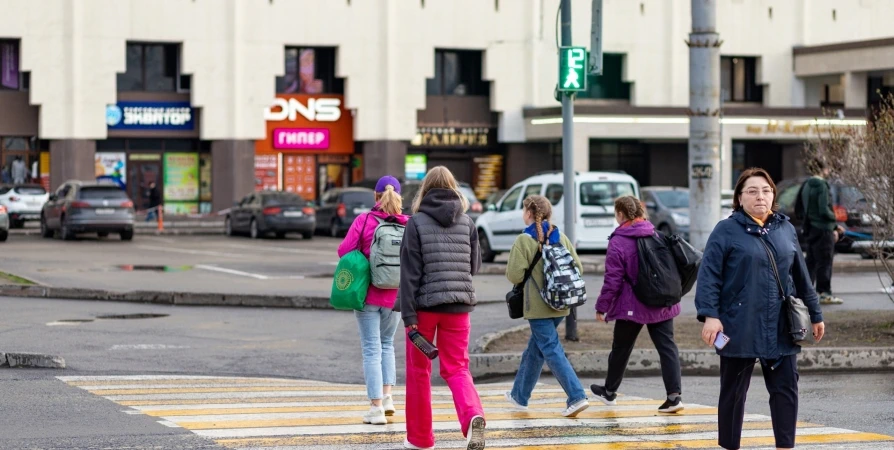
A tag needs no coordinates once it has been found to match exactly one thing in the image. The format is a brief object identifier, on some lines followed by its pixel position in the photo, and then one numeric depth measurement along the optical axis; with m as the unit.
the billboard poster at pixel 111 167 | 50.88
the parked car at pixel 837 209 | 27.40
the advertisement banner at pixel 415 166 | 54.62
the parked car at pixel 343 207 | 41.00
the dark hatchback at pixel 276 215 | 40.19
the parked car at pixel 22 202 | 44.47
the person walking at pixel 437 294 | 8.61
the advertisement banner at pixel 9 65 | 49.47
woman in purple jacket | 10.58
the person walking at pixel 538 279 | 10.24
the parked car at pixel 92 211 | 37.31
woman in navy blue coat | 7.54
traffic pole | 15.08
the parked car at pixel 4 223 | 35.12
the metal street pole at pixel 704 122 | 15.89
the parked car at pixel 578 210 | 28.17
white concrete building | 49.34
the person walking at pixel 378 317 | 9.77
